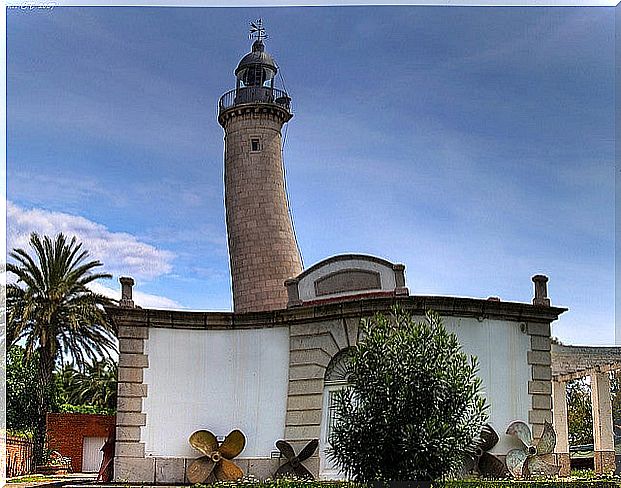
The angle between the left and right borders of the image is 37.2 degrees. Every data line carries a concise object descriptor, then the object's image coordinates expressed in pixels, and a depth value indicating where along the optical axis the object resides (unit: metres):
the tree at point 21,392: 22.17
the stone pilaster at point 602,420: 17.56
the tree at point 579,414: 27.58
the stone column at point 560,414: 17.58
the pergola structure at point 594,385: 17.36
